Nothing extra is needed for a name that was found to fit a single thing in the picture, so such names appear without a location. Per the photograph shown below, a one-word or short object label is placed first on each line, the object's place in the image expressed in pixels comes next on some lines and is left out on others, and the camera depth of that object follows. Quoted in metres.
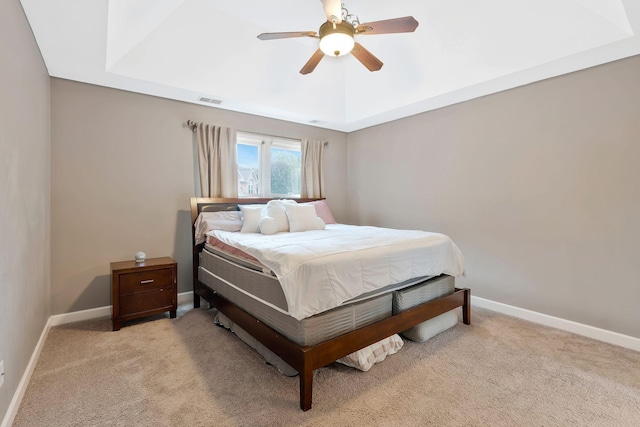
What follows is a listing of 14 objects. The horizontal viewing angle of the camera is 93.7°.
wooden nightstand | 2.79
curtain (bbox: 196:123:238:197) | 3.68
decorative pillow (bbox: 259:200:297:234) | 3.22
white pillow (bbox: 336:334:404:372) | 2.11
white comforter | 1.84
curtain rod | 3.63
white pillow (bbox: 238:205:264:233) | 3.37
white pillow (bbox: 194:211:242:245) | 3.36
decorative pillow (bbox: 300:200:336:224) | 4.22
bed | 1.82
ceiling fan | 2.02
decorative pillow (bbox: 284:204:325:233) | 3.37
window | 4.21
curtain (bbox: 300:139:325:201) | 4.68
